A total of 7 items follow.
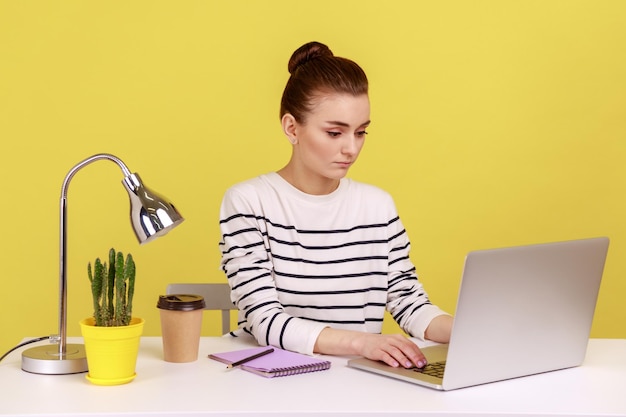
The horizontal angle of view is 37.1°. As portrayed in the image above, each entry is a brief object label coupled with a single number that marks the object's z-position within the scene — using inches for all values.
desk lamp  67.2
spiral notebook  69.7
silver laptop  64.2
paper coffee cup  73.1
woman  87.0
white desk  60.6
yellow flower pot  66.2
